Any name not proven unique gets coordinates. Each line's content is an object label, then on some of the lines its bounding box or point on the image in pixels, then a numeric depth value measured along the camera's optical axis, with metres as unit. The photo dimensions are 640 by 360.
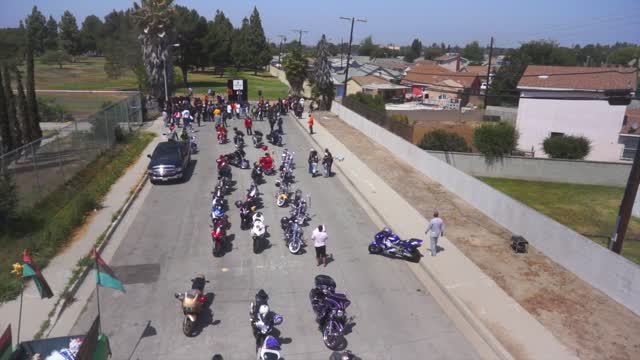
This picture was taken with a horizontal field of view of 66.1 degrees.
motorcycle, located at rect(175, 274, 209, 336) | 10.22
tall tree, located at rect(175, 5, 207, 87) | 66.50
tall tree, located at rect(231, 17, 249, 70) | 91.69
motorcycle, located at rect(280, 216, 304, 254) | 14.60
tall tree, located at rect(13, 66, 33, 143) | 26.23
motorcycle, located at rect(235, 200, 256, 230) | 16.20
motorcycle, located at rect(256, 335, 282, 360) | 8.51
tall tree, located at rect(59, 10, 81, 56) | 117.50
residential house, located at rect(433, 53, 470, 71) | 130.07
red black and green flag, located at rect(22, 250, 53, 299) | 8.49
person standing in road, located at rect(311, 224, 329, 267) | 13.41
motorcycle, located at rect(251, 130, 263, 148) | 28.94
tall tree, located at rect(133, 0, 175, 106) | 41.44
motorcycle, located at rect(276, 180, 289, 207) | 18.71
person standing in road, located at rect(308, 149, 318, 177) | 23.25
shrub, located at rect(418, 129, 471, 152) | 30.05
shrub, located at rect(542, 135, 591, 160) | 30.31
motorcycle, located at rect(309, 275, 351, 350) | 9.95
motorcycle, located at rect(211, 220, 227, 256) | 14.13
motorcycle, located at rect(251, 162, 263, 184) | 21.38
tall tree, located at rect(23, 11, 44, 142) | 26.77
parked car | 21.14
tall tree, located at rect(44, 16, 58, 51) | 119.74
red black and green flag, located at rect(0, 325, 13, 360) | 7.37
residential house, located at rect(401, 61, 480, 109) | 75.74
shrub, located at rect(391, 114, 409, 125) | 36.16
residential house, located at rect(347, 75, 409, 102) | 72.19
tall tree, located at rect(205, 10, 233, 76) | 71.56
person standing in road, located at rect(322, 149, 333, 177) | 23.17
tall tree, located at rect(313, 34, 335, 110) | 46.53
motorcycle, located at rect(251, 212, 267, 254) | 14.35
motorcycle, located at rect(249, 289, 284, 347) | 9.68
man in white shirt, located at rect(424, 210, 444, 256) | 14.22
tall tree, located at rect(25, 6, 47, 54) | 110.57
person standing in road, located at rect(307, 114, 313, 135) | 33.44
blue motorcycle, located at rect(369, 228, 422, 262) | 14.38
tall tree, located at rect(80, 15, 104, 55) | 120.81
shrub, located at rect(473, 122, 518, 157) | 28.09
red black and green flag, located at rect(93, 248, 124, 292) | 9.38
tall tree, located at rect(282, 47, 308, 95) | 57.28
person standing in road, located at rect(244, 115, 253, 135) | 31.19
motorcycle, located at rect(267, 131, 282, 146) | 29.84
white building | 33.47
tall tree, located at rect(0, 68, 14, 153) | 23.55
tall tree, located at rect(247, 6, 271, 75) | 97.69
